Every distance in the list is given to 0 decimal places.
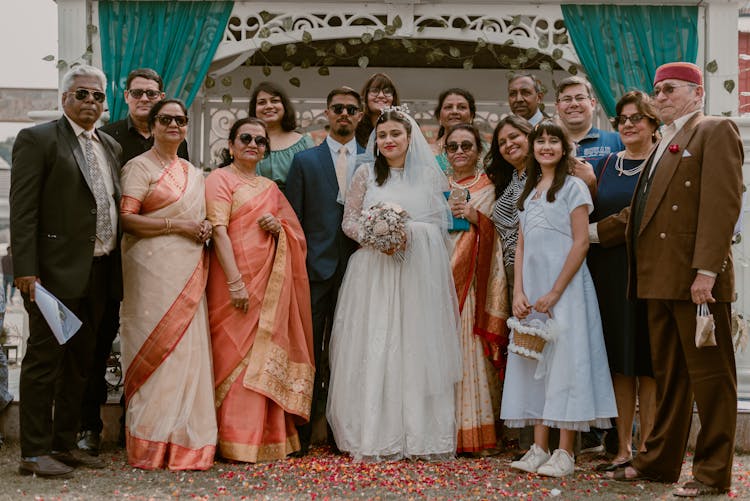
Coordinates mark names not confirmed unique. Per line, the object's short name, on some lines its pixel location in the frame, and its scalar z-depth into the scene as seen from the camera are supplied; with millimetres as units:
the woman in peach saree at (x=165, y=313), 4250
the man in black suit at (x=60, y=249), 3961
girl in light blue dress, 4062
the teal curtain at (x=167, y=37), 6043
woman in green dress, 5062
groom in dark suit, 4762
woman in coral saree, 4422
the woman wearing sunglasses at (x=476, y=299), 4574
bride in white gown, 4430
